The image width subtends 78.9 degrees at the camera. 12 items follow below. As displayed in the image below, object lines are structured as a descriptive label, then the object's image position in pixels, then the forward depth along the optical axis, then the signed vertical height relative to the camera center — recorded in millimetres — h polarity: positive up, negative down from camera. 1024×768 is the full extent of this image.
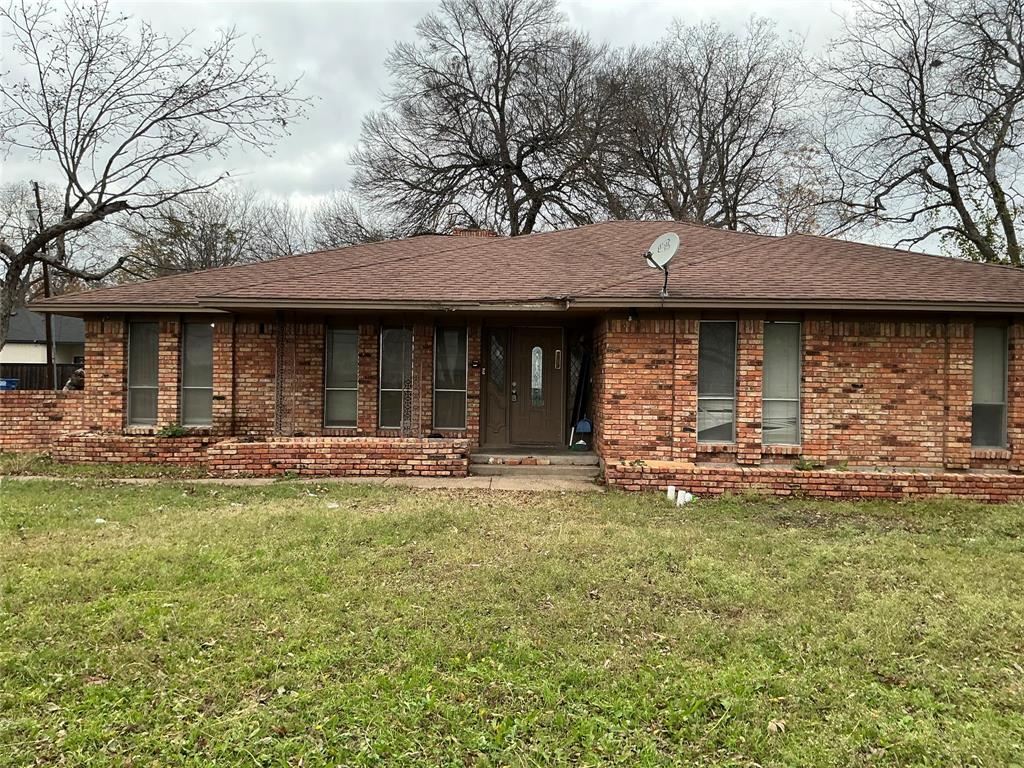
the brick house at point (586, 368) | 8297 +181
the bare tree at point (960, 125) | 17953 +7990
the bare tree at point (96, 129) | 14898 +6078
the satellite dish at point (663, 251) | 7973 +1698
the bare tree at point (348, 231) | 24922 +6590
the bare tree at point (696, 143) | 23938 +9569
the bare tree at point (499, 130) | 24312 +10063
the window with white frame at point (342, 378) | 10141 -8
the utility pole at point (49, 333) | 15630 +1058
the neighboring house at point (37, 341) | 29781 +1550
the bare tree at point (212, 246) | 26656 +6596
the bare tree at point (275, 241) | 33250 +7368
